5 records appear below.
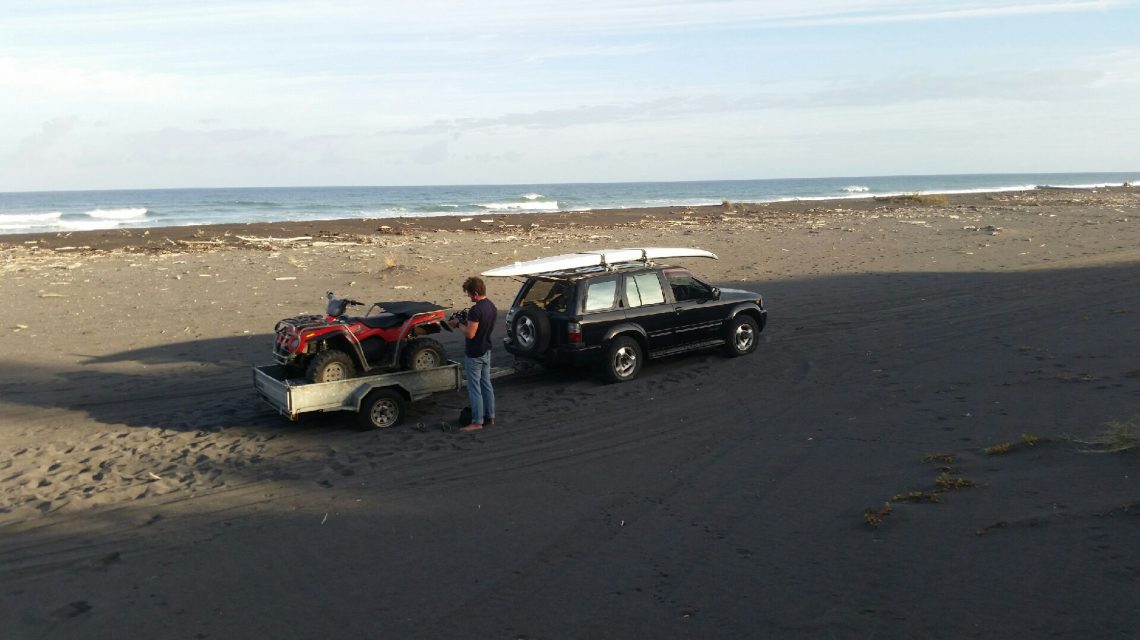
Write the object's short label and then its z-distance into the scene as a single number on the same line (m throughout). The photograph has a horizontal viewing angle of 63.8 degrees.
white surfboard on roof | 13.09
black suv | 12.39
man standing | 10.52
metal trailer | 10.20
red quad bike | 10.62
